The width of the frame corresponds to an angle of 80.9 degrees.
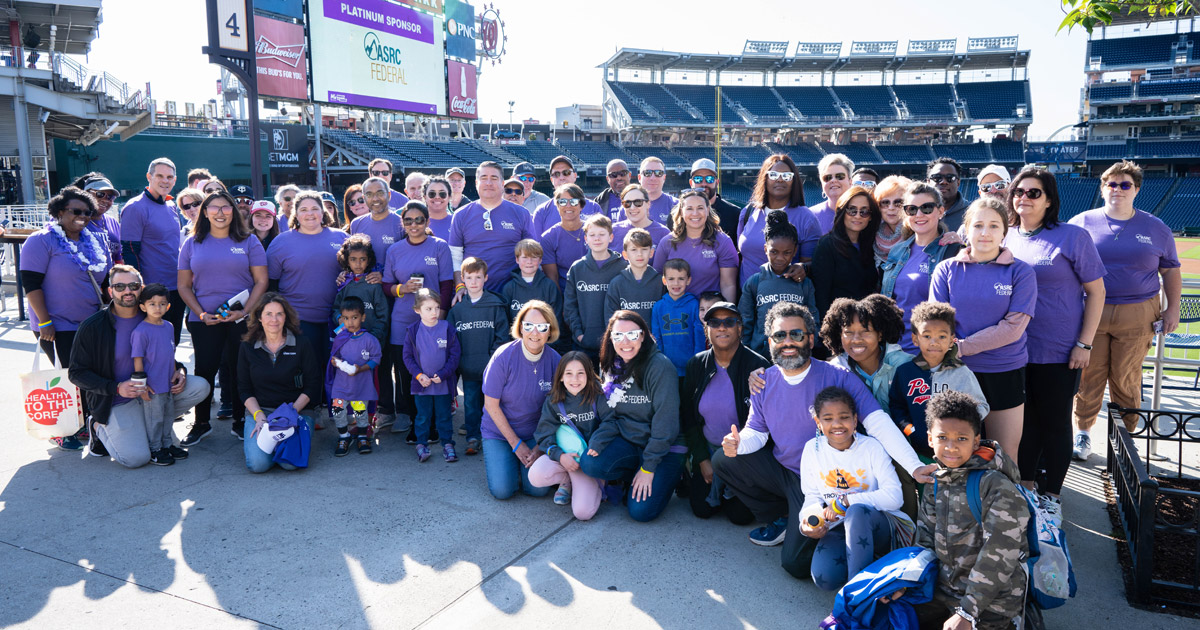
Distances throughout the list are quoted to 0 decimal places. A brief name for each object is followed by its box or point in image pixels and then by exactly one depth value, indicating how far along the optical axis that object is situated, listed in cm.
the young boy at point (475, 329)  557
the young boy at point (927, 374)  366
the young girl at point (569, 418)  452
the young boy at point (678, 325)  502
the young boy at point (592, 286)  543
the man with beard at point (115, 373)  512
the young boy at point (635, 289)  521
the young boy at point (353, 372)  558
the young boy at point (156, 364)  522
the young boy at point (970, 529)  286
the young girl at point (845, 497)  332
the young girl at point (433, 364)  548
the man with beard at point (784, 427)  379
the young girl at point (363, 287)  582
